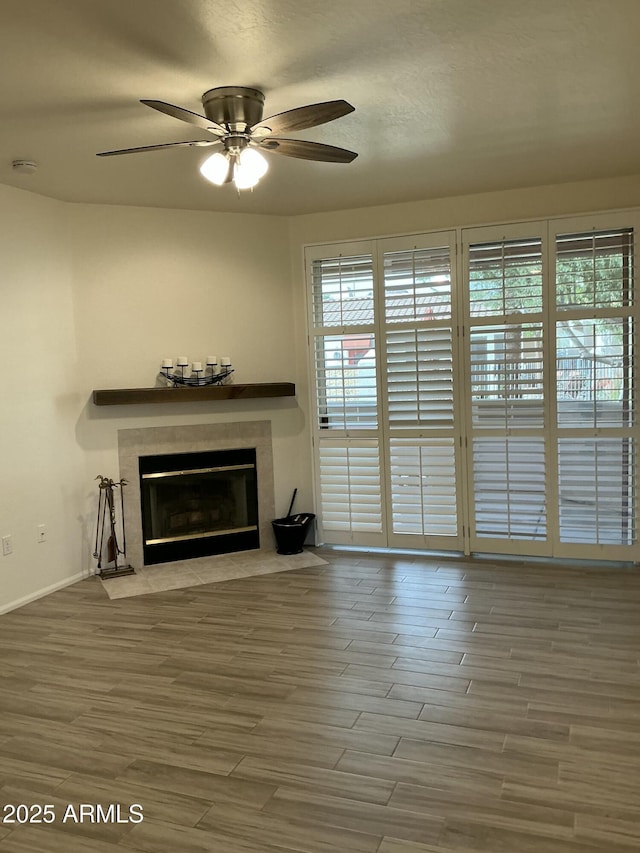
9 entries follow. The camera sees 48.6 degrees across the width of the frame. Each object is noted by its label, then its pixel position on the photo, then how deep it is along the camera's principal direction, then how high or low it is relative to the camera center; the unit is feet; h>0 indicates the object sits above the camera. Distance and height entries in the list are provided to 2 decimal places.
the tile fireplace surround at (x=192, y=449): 16.98 -1.85
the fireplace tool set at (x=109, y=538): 16.51 -3.82
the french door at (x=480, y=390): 15.61 -0.60
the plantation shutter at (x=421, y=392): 16.80 -0.63
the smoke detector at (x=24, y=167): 12.82 +3.88
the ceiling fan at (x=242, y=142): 9.81 +3.23
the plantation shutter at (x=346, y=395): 17.49 -0.67
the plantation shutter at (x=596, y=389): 15.43 -0.65
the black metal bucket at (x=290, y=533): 17.56 -4.05
